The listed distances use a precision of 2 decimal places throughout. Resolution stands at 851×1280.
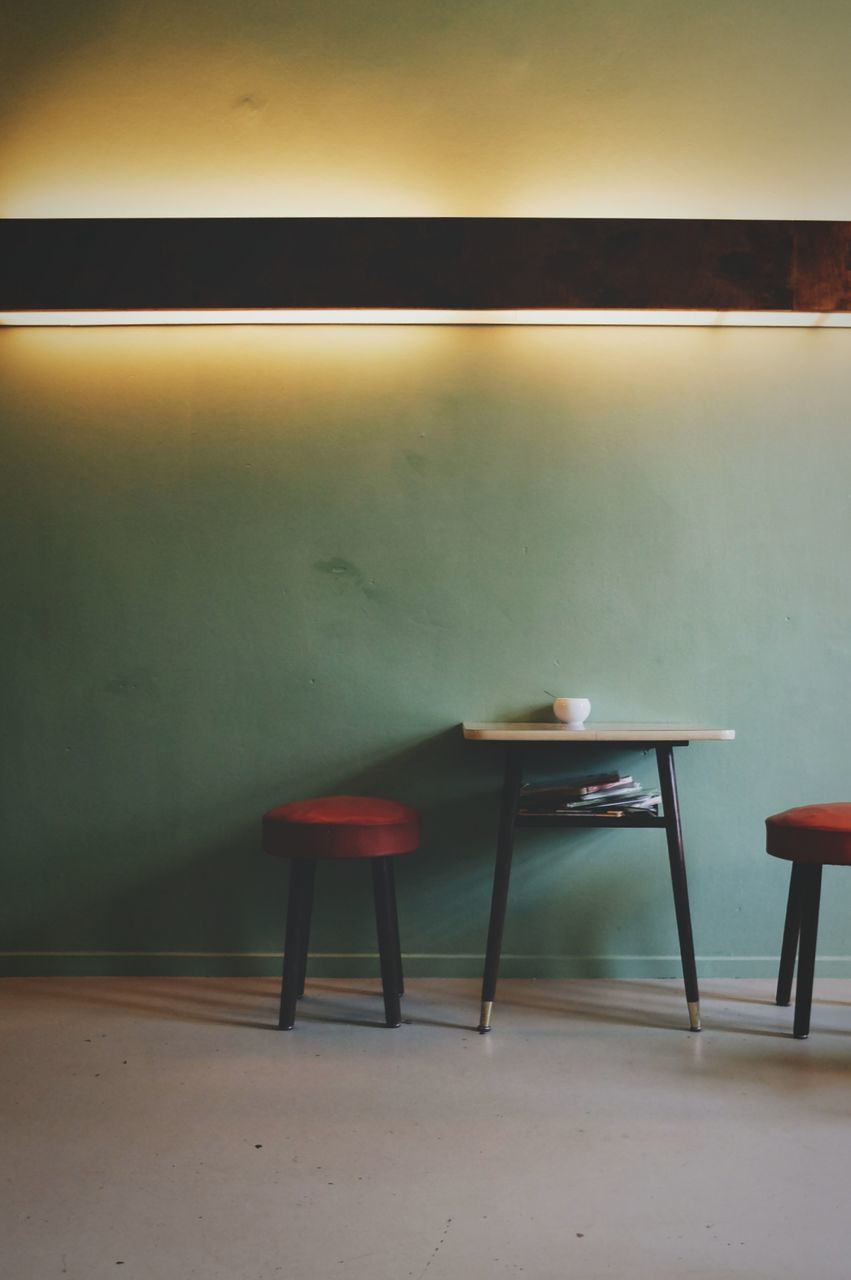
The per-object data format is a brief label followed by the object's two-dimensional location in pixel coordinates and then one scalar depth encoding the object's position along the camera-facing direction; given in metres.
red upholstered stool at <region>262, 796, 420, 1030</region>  2.85
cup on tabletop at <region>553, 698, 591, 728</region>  3.18
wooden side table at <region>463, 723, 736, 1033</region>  2.89
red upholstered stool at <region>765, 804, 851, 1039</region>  2.78
